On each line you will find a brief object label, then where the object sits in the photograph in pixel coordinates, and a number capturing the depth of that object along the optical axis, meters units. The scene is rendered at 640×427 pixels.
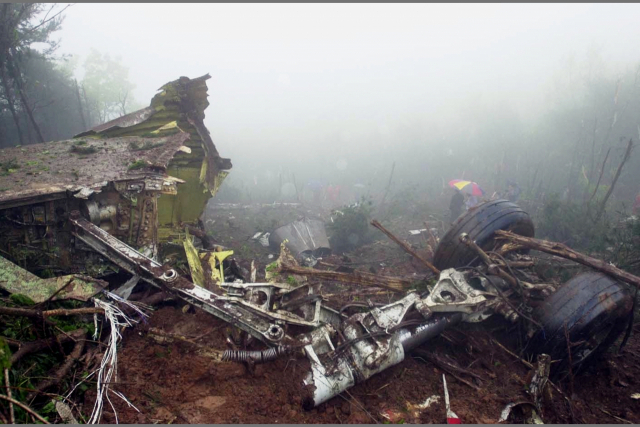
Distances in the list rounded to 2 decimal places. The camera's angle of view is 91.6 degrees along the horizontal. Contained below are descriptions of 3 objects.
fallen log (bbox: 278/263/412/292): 3.77
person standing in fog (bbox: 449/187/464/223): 10.89
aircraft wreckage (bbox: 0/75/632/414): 3.04
